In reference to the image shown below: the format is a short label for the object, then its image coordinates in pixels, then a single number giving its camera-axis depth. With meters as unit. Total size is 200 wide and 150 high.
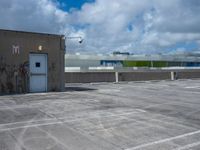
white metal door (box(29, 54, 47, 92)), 11.02
